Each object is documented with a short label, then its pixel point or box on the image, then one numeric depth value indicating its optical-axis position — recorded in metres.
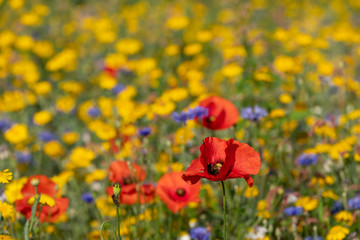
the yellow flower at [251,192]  4.39
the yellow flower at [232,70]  6.96
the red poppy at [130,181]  3.71
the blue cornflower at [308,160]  4.75
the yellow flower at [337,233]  3.53
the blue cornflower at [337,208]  4.39
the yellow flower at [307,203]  3.94
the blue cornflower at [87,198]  4.58
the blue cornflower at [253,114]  4.63
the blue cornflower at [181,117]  4.23
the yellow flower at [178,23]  9.93
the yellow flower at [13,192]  3.71
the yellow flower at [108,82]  7.39
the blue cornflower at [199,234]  3.88
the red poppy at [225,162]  2.57
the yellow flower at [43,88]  7.98
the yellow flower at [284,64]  6.50
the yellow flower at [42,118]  7.07
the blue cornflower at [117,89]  7.69
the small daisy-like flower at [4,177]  2.84
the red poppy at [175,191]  3.60
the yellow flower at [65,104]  7.85
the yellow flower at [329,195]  4.23
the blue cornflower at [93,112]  7.31
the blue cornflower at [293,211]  3.90
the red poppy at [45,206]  3.68
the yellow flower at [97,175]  4.86
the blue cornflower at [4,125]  7.11
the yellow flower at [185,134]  4.68
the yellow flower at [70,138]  6.85
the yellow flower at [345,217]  3.93
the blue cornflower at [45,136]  6.85
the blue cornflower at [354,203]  4.00
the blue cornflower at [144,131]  4.70
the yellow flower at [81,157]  5.35
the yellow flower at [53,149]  6.45
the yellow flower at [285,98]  5.80
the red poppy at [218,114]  3.93
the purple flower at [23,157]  6.23
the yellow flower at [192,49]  8.46
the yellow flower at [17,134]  5.84
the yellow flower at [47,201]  3.37
